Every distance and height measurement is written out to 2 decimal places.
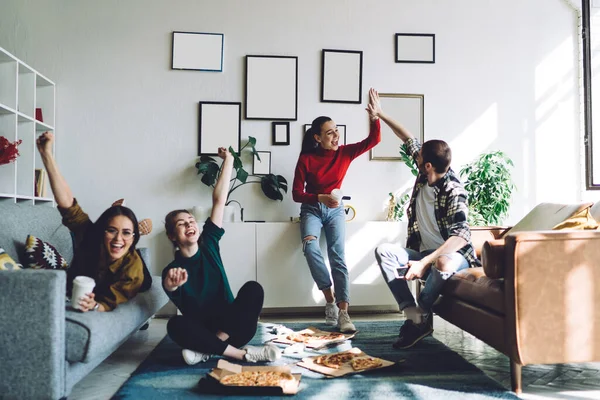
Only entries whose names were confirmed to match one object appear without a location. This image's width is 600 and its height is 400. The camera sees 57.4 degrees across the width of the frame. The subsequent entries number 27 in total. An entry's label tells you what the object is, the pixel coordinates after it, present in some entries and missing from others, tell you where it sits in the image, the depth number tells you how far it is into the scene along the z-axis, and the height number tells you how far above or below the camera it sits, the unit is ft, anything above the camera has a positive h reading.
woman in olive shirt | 7.99 -0.51
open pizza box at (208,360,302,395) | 7.05 -2.19
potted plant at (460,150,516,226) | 13.62 +0.69
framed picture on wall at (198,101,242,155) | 13.94 +2.25
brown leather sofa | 7.04 -1.02
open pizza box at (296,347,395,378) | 7.97 -2.24
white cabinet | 12.93 -1.21
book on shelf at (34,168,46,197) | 12.46 +0.73
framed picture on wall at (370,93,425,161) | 14.39 +2.61
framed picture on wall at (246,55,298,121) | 14.08 +3.30
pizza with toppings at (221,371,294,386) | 7.15 -2.16
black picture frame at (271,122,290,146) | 14.10 +2.13
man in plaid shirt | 9.05 -0.48
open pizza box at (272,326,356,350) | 9.77 -2.25
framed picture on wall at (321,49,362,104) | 14.29 +3.68
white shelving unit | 11.19 +2.09
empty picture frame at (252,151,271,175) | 13.98 +1.34
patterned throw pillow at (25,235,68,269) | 8.15 -0.61
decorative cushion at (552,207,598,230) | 8.00 -0.05
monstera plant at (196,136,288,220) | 13.35 +0.98
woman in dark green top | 8.36 -1.31
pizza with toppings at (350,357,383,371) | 8.09 -2.19
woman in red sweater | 12.11 +0.42
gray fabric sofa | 6.07 -1.38
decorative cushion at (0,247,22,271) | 6.92 -0.61
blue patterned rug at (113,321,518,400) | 7.11 -2.29
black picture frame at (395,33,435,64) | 14.51 +4.51
